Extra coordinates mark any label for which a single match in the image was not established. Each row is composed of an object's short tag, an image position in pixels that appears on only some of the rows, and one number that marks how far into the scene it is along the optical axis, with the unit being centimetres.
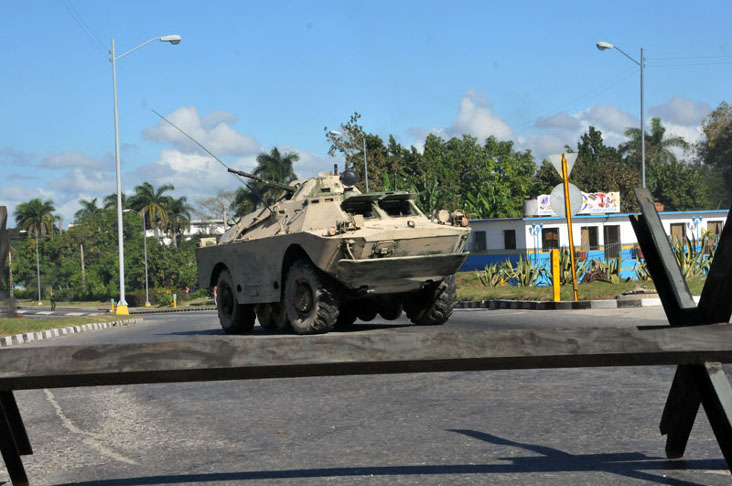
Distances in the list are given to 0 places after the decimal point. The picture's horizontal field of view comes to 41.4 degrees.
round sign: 1811
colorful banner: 3791
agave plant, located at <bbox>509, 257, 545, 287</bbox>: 2380
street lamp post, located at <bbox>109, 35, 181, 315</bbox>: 3246
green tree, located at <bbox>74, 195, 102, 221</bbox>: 10013
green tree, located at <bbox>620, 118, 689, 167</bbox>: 7412
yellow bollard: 1847
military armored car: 1220
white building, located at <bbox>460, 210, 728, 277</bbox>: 3531
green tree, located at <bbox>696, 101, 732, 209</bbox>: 7275
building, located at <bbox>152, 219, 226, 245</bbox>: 9972
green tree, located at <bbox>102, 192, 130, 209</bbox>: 9944
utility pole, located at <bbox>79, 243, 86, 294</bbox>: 8531
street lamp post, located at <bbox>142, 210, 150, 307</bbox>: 6976
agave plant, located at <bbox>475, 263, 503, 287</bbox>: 2552
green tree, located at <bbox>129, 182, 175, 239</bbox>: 9100
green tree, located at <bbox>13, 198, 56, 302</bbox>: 9481
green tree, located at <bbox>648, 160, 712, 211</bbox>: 6812
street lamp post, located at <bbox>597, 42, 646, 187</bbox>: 3073
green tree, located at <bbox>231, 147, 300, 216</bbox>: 7012
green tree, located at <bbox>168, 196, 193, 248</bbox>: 9525
